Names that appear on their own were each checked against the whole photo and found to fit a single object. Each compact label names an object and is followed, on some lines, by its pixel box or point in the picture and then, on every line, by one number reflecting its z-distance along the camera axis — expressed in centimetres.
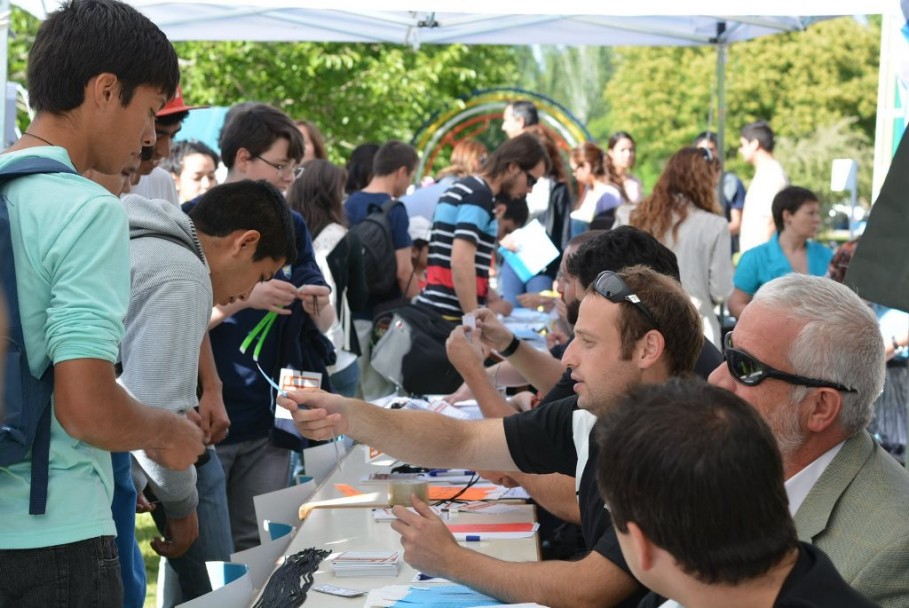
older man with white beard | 218
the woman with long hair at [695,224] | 663
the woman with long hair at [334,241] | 555
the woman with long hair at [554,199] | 885
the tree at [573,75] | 4888
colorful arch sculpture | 1514
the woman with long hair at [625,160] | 1053
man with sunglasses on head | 253
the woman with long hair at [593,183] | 966
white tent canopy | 805
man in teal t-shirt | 190
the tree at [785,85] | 3922
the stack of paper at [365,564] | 278
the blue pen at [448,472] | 391
